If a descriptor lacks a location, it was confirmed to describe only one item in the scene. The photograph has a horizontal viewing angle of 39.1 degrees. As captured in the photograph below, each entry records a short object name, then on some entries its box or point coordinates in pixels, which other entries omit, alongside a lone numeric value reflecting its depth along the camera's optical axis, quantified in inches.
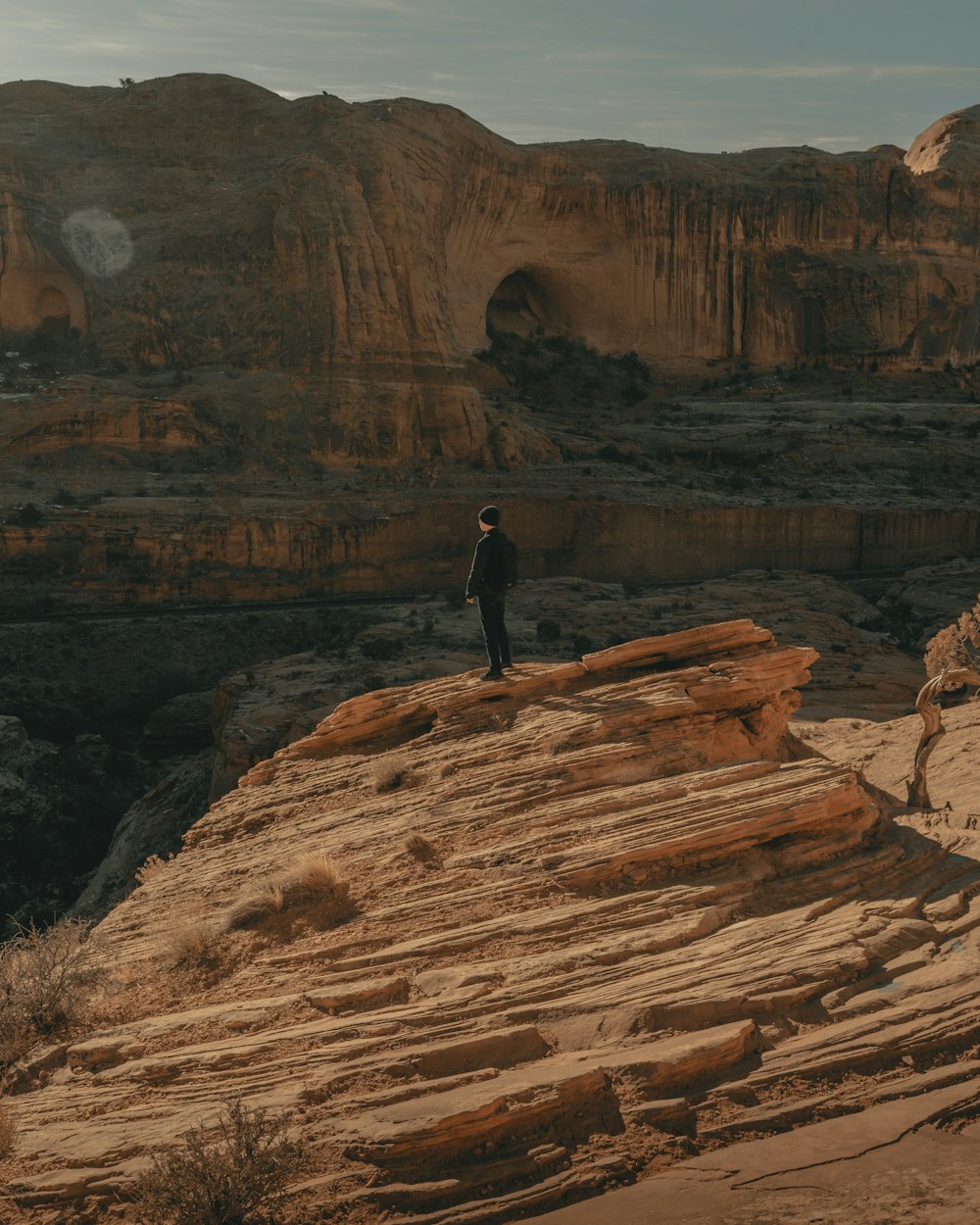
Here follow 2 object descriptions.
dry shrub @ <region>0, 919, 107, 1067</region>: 324.8
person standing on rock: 468.1
